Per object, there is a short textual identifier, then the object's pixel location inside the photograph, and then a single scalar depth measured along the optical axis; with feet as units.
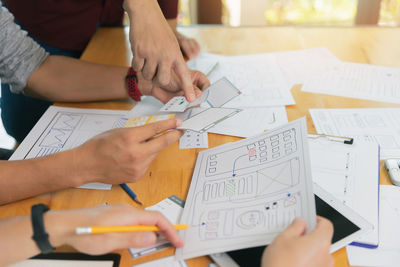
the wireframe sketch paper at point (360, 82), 3.43
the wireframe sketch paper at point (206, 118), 2.54
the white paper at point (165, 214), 1.97
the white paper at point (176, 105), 2.98
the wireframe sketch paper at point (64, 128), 2.83
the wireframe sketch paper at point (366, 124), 2.79
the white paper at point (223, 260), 1.85
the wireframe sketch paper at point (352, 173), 2.17
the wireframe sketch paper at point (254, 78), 3.40
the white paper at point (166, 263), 1.89
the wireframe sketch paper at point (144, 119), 2.83
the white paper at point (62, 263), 1.92
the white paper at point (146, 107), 3.28
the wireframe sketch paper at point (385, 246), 1.88
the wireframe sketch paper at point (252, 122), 2.99
